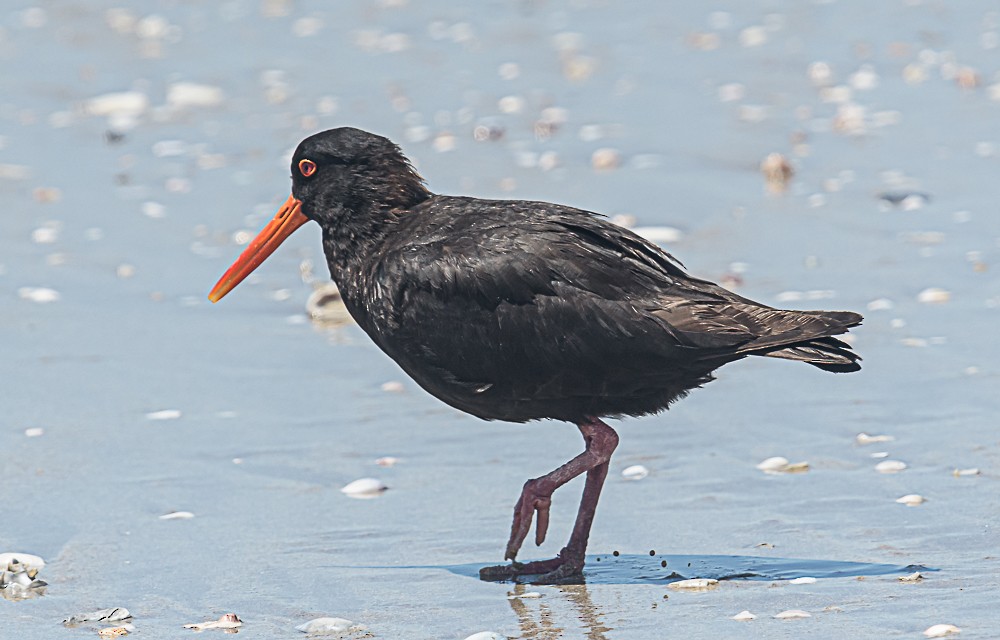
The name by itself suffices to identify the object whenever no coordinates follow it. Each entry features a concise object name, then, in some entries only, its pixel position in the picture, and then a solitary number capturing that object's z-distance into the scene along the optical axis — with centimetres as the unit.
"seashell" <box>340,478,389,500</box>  1091
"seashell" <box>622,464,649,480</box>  1112
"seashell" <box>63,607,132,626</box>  855
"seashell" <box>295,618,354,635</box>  835
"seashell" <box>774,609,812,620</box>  828
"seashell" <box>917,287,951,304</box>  1458
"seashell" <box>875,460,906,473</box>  1078
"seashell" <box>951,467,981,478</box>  1053
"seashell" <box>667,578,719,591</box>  896
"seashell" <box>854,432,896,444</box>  1143
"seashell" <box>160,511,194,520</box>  1043
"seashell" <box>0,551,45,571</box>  922
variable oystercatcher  937
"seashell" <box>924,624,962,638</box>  774
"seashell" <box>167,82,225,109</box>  2458
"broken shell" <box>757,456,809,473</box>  1098
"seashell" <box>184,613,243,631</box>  848
